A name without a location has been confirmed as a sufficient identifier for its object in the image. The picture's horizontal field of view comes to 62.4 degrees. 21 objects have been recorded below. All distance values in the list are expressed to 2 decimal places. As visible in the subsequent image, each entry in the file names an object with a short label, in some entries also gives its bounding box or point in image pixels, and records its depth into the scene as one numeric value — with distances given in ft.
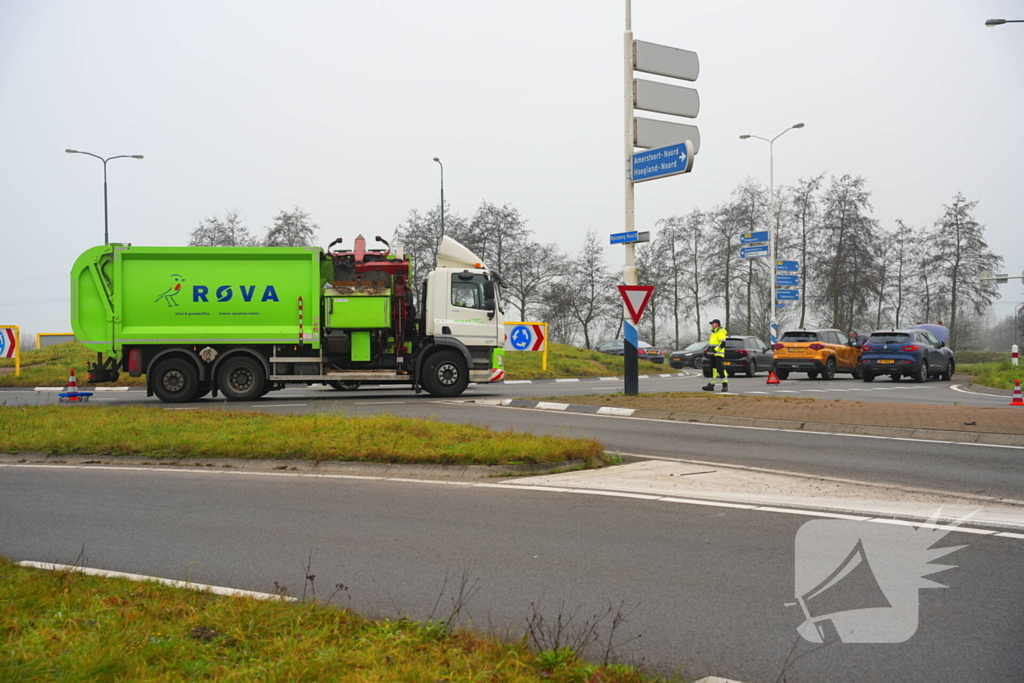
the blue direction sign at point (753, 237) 128.88
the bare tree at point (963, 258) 158.71
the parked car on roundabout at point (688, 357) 140.77
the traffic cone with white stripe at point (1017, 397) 56.03
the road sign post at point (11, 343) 88.12
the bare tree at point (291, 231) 141.08
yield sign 53.62
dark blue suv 88.94
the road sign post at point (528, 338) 96.94
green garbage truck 60.44
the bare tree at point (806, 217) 158.20
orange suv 95.35
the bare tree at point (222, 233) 150.26
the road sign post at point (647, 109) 55.36
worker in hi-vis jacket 67.36
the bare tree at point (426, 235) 140.15
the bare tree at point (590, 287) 154.10
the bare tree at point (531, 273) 139.03
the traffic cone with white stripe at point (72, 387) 56.44
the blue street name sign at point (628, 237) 54.44
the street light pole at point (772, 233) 131.95
